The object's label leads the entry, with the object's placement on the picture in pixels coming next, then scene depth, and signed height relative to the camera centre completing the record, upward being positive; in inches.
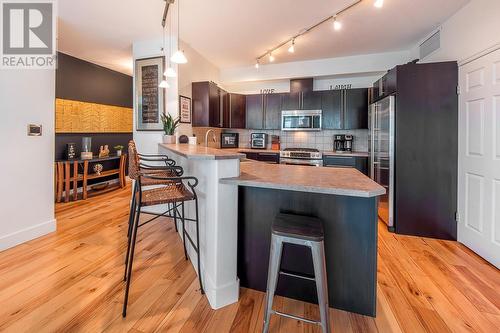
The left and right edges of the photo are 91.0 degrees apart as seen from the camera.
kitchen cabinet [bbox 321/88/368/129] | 174.6 +37.6
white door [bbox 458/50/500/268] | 91.9 +1.6
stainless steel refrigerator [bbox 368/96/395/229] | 122.7 +5.5
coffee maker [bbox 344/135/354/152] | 184.7 +13.9
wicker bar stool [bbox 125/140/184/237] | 66.6 -1.1
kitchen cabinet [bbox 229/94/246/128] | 195.9 +39.9
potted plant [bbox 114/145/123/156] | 213.3 +8.7
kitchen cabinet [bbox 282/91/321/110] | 183.9 +45.5
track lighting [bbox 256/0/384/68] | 105.1 +69.1
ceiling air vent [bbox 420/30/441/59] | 127.8 +64.2
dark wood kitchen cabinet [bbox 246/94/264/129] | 200.2 +39.8
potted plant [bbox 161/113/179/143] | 128.4 +16.6
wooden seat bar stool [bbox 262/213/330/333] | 52.1 -19.5
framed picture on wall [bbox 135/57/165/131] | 145.5 +39.5
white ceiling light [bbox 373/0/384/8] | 89.9 +58.0
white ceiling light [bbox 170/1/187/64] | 98.9 +41.0
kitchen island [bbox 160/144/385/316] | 63.7 -19.2
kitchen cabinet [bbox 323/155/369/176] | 164.9 -1.1
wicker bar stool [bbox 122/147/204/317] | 64.2 -10.8
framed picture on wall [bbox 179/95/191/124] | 148.5 +31.1
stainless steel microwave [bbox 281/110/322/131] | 183.8 +30.5
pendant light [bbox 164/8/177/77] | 138.3 +64.1
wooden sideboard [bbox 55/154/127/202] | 165.2 -13.0
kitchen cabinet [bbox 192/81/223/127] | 159.0 +36.9
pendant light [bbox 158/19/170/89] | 126.5 +38.5
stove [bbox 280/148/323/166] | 174.6 +2.2
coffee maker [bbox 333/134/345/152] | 187.3 +13.3
